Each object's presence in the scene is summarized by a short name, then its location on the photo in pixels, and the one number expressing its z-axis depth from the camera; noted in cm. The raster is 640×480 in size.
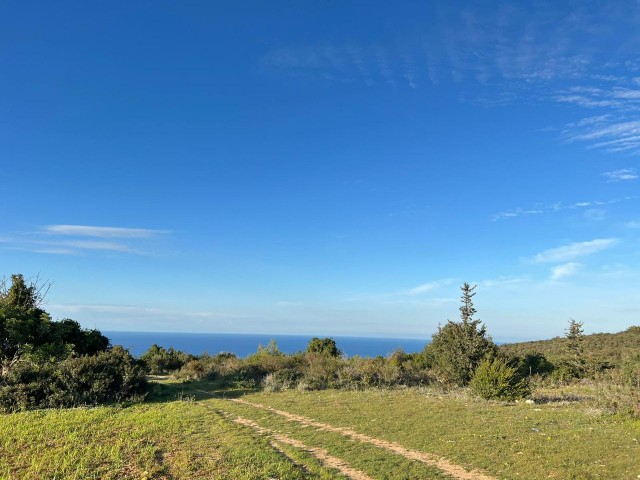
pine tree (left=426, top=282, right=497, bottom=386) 2225
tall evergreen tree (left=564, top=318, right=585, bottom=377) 3030
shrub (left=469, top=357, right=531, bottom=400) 1692
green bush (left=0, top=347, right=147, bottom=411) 1532
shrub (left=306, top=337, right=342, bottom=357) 3741
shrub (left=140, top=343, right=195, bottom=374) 3294
